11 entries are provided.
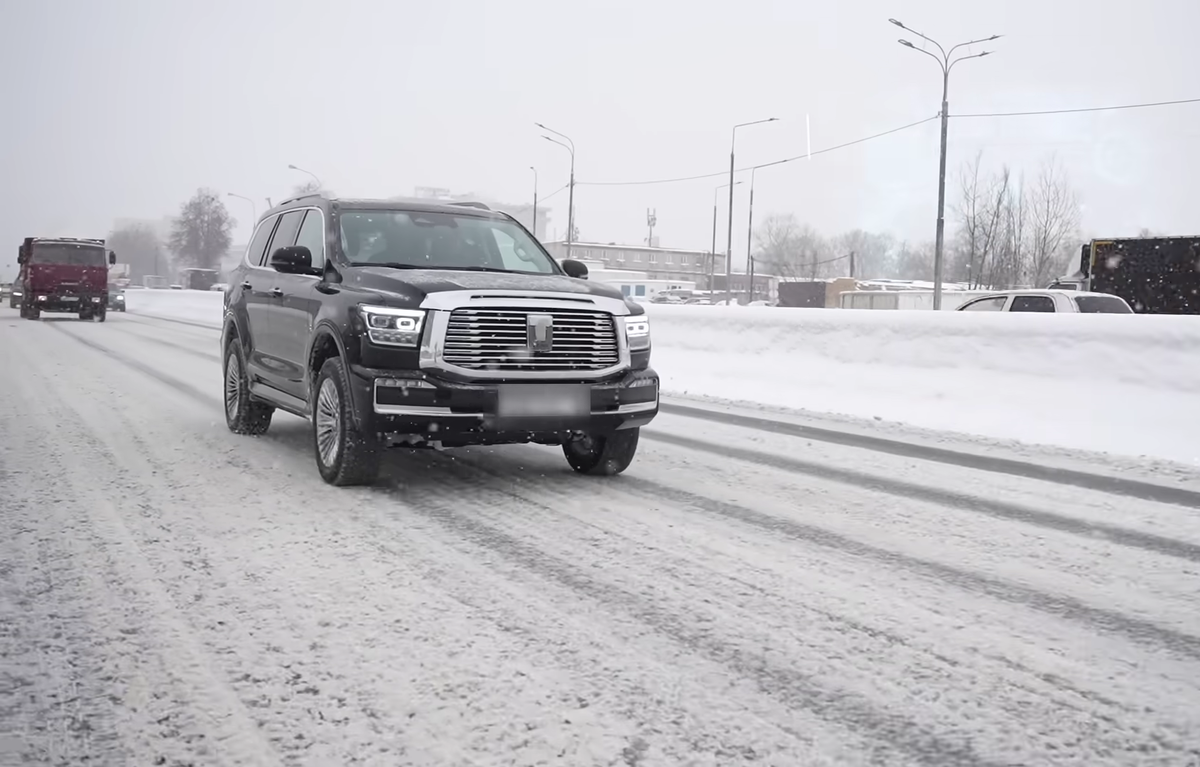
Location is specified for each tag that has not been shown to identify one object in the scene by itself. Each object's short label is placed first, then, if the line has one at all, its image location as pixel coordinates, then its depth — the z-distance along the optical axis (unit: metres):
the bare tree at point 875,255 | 128.88
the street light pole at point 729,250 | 41.84
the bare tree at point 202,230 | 107.31
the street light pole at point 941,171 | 27.84
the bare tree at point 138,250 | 166.50
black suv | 5.76
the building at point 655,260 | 131.88
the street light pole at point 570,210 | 43.12
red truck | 32.91
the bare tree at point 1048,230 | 47.88
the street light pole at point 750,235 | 60.80
